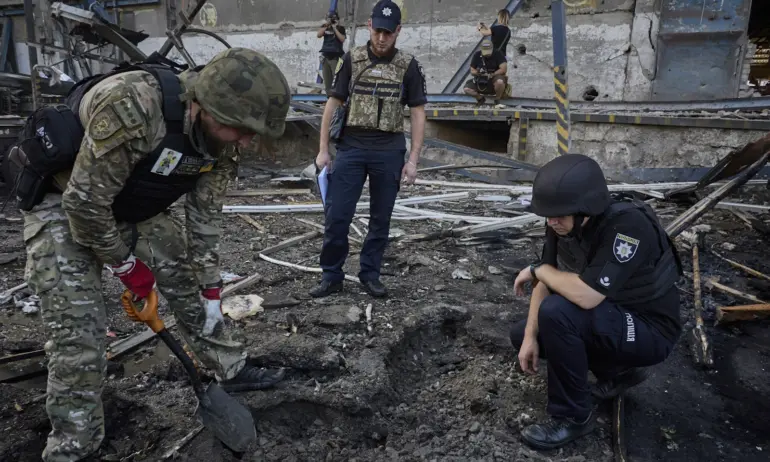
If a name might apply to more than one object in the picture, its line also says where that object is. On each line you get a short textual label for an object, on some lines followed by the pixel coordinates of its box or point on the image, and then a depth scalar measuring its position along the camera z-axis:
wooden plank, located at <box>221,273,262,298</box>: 3.96
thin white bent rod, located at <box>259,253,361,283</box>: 4.28
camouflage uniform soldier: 1.87
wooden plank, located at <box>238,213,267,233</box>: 5.74
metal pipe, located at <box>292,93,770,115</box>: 8.59
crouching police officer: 2.18
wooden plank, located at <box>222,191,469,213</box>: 6.27
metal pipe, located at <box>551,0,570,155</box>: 5.30
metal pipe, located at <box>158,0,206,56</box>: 9.57
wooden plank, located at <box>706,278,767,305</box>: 3.81
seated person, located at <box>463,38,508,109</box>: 9.51
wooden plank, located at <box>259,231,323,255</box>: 4.96
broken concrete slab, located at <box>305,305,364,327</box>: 3.38
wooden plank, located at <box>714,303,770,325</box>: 3.51
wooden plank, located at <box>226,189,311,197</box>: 7.12
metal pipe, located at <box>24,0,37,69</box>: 13.44
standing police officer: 3.60
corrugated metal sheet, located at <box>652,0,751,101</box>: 10.20
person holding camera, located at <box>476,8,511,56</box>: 9.66
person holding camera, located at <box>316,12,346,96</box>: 9.86
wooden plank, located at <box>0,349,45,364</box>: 3.00
